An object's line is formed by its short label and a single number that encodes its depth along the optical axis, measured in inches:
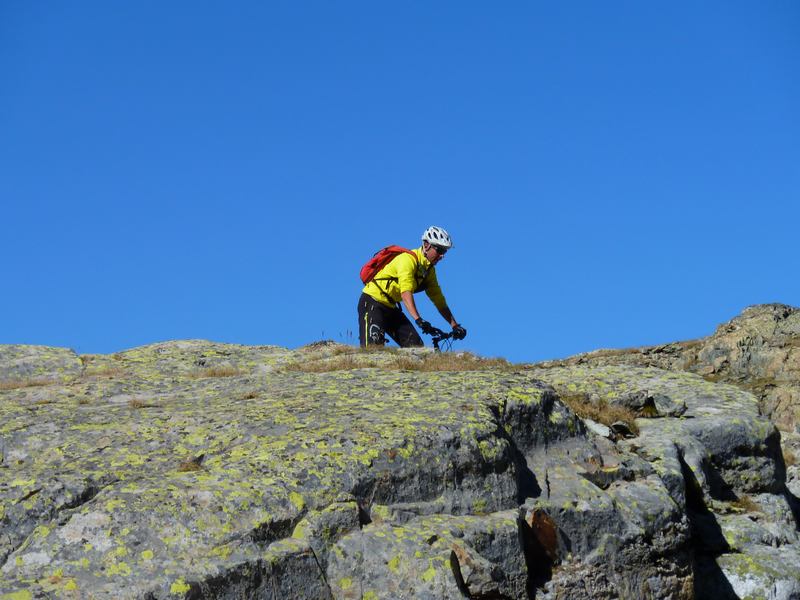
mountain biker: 847.7
